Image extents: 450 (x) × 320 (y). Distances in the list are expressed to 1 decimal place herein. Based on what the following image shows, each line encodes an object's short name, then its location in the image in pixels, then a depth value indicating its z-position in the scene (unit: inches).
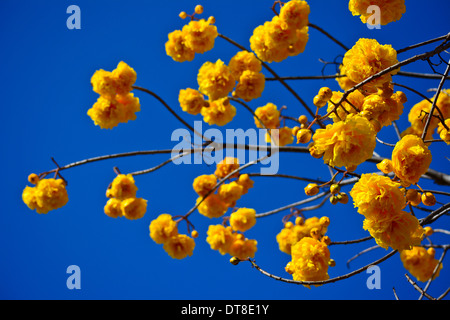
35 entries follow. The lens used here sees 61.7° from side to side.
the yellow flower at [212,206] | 83.6
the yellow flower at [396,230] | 41.3
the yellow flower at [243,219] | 86.2
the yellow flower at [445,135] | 51.9
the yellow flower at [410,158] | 40.8
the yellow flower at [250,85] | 77.3
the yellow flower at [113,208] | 85.0
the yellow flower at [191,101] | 82.0
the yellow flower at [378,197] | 40.7
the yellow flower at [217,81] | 75.5
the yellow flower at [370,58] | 48.1
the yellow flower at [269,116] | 92.8
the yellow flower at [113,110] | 82.2
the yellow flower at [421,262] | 95.1
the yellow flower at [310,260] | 56.0
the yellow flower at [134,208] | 83.1
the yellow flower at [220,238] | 88.1
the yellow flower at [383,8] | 53.7
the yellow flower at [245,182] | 85.4
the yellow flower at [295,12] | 70.4
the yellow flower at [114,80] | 78.2
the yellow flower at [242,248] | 88.7
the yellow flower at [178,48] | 85.0
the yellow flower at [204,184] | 82.0
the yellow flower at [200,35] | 80.1
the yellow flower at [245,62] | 78.3
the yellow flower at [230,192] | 81.7
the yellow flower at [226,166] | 86.5
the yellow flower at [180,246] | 83.2
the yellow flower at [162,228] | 82.4
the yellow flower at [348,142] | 39.4
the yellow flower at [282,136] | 89.4
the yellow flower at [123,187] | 82.3
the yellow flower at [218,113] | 87.6
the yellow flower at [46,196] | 79.2
